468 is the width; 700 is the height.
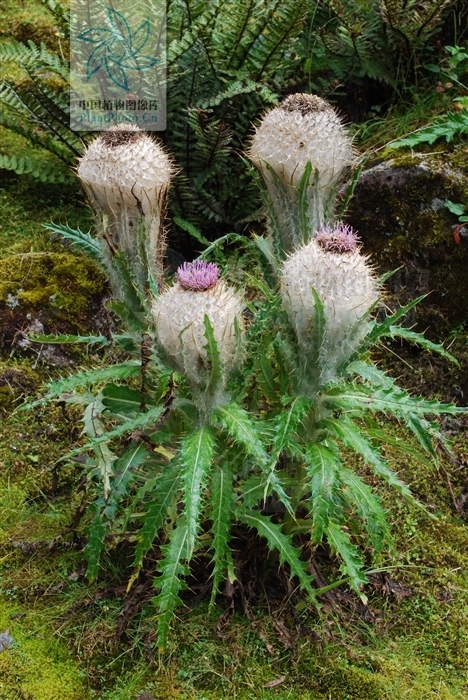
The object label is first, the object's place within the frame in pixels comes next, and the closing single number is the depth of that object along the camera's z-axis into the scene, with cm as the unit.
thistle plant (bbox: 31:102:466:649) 234
